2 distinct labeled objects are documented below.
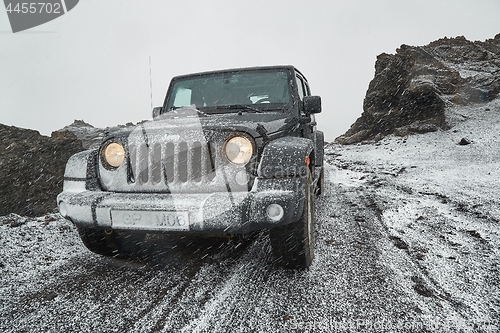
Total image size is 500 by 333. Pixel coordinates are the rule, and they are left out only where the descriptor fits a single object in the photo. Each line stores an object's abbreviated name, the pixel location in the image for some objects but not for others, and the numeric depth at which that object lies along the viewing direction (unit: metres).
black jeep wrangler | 1.96
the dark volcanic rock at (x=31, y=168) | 5.59
